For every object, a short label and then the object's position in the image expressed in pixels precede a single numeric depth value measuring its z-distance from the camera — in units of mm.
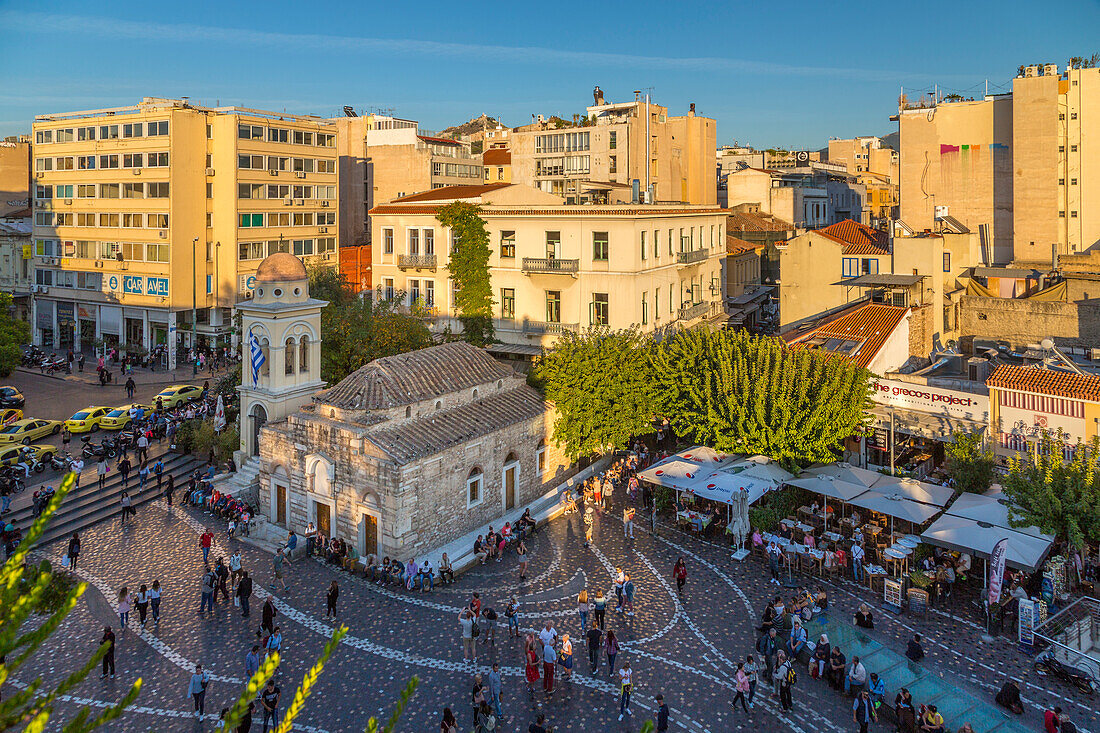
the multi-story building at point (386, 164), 76875
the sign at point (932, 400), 27641
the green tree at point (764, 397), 27750
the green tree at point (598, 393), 31156
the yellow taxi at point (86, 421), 36906
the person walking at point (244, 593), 21641
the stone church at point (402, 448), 24766
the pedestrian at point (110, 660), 18594
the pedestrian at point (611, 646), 18797
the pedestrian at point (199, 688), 17047
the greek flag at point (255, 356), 30156
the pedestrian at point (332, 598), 21516
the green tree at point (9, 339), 44125
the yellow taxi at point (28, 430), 34781
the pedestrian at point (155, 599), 21266
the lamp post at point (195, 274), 57625
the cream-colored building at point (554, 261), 39531
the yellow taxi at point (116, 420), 37312
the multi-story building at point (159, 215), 56719
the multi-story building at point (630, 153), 67875
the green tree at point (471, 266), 42031
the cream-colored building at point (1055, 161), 49031
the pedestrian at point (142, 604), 21031
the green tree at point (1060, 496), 20281
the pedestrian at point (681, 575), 22812
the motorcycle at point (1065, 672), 17875
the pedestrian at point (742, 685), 17125
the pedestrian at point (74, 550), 24422
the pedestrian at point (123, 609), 20719
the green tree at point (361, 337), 35500
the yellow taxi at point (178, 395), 41156
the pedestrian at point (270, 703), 16484
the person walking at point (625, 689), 16938
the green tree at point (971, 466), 25141
